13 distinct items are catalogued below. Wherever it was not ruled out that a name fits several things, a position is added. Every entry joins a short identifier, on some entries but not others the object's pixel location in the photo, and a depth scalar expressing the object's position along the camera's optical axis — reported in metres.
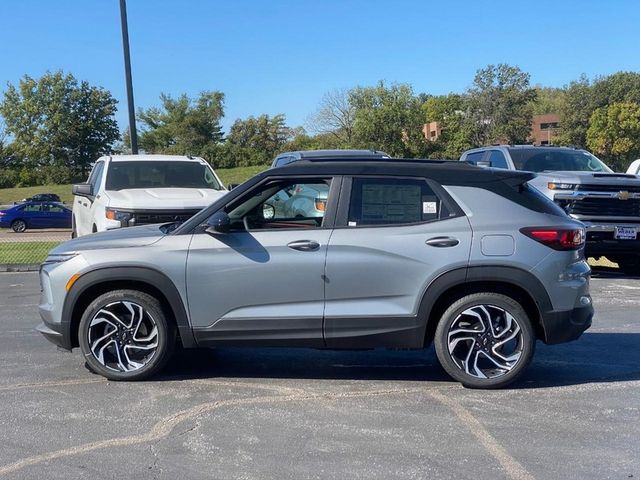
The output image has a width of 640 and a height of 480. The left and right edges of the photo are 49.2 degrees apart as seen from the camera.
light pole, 15.16
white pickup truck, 9.59
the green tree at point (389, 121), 50.38
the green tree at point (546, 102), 86.44
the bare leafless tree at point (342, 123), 56.25
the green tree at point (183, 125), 68.69
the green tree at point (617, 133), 54.72
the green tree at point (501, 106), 54.50
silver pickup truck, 11.05
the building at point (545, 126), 73.69
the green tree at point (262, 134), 71.00
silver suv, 5.33
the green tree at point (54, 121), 75.69
